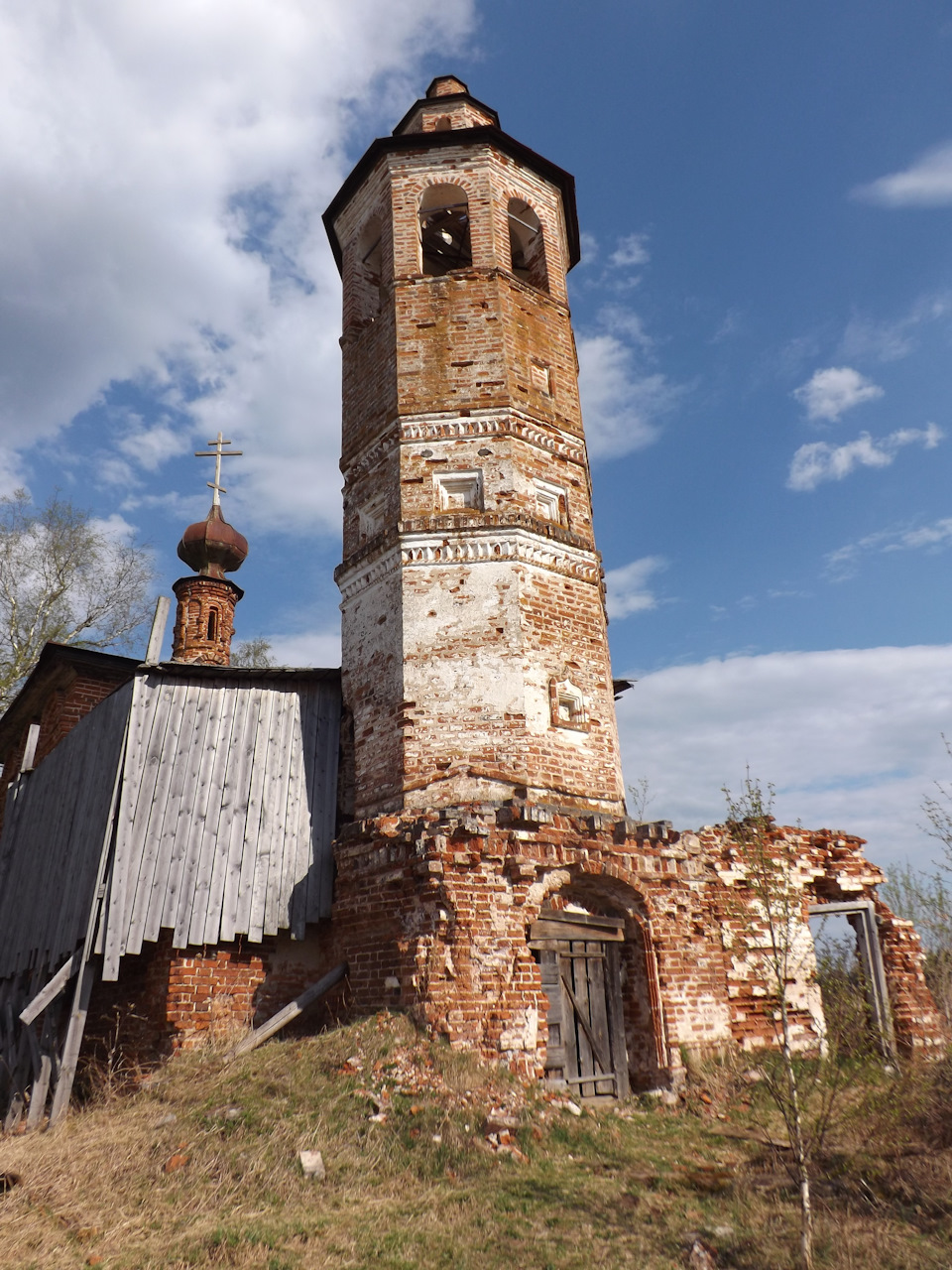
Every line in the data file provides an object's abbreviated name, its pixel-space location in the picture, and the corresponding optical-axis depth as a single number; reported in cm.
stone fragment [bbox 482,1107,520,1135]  669
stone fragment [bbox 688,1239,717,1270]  500
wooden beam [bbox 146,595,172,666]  1024
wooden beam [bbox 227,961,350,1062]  805
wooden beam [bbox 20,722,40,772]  1348
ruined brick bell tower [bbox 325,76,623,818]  950
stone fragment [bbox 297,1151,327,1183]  603
